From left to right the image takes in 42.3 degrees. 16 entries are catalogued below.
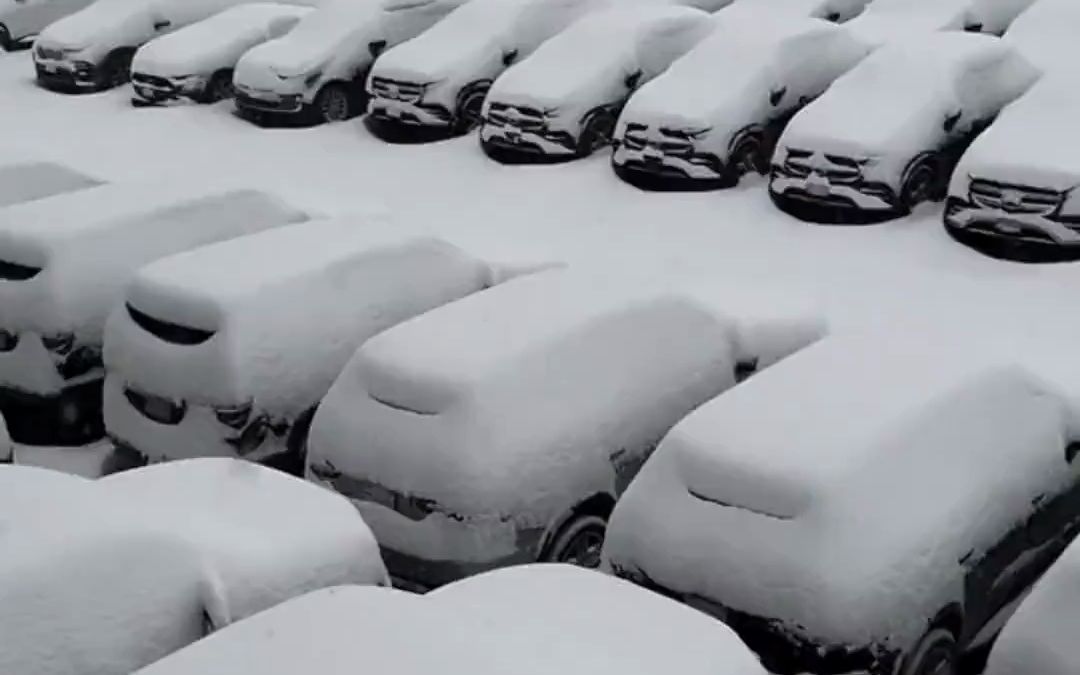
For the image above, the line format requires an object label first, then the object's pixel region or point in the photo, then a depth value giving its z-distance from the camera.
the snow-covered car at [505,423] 6.52
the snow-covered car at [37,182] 10.96
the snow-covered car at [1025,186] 10.83
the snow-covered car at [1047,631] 5.01
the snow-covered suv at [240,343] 7.63
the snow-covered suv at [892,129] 11.76
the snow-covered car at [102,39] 17.58
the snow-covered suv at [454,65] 14.64
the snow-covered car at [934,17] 14.55
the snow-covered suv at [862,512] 5.52
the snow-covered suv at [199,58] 16.45
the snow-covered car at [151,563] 5.01
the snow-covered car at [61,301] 8.56
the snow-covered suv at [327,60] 15.53
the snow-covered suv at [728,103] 12.69
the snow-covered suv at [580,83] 13.61
